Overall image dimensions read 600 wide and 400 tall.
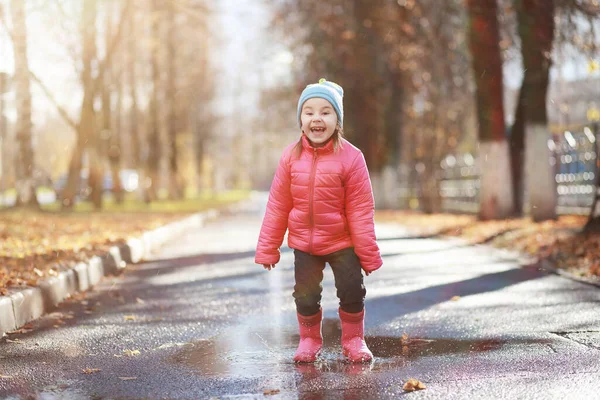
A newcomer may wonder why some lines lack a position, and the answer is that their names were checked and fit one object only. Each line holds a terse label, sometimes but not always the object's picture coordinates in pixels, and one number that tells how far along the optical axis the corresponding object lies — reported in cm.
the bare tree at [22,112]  2120
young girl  553
